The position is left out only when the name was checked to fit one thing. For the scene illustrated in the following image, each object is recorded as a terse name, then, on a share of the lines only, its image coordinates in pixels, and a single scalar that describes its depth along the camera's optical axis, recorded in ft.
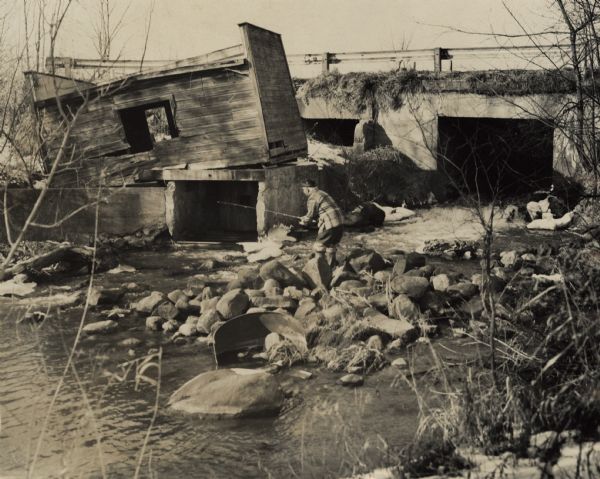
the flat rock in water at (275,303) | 31.07
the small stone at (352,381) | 24.21
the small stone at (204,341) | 28.78
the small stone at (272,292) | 32.63
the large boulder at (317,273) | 34.19
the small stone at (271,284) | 33.12
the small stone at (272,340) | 27.58
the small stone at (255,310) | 28.50
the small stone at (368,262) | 35.94
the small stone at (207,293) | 33.27
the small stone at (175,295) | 33.35
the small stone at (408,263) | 34.55
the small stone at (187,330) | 29.86
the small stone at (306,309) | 30.04
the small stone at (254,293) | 32.40
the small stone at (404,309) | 29.50
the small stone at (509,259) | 37.22
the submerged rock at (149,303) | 32.73
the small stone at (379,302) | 30.68
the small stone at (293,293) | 32.58
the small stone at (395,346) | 27.22
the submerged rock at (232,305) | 30.45
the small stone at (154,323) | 30.86
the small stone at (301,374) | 25.17
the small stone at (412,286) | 30.73
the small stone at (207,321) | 29.76
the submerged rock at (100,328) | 30.40
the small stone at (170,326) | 30.65
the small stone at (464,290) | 31.81
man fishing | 38.22
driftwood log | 39.52
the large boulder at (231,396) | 21.95
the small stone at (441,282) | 32.76
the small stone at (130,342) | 28.78
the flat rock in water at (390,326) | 28.12
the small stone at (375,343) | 26.89
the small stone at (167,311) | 31.60
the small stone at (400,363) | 25.55
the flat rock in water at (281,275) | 34.06
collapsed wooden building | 48.19
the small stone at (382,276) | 33.68
